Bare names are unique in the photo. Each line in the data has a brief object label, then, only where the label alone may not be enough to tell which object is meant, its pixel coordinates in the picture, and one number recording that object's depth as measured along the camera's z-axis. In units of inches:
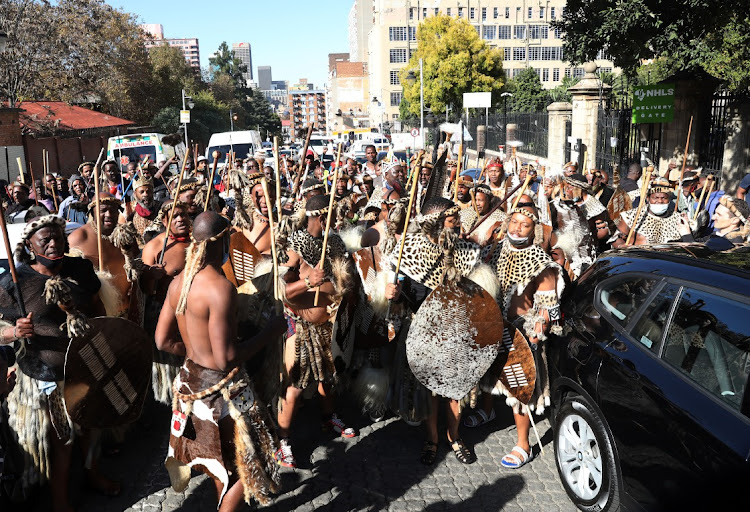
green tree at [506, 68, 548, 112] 2333.3
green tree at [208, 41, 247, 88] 3919.8
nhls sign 569.9
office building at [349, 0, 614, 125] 3489.2
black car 118.1
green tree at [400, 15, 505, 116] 2036.2
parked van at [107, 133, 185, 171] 760.3
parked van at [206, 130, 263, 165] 912.9
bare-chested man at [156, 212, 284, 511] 132.6
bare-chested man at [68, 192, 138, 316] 191.9
